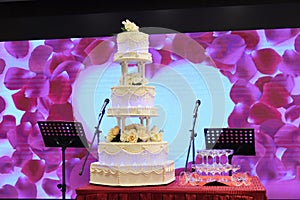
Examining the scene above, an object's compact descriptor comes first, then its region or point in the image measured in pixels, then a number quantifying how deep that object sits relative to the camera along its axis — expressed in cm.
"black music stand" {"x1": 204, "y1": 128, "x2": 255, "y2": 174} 442
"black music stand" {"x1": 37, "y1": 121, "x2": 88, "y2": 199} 475
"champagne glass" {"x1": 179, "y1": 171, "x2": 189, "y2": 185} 408
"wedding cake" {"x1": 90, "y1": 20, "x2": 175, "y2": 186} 403
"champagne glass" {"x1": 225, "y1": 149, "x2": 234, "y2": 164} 416
